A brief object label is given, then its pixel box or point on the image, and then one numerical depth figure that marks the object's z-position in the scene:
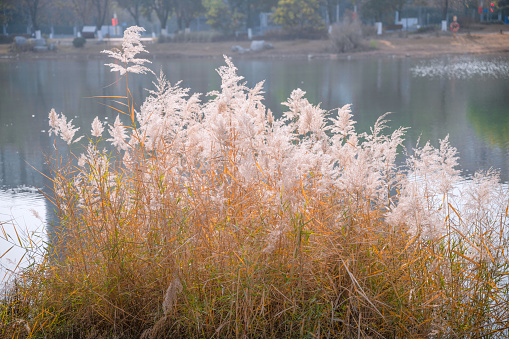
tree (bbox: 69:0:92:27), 46.62
